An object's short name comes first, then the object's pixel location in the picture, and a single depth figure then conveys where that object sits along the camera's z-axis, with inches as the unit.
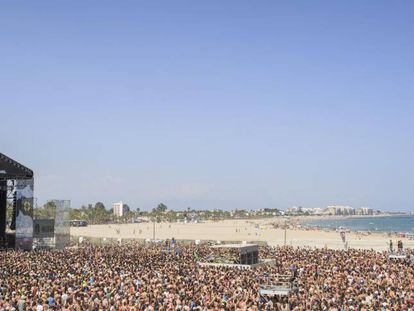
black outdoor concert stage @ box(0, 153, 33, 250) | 1782.7
